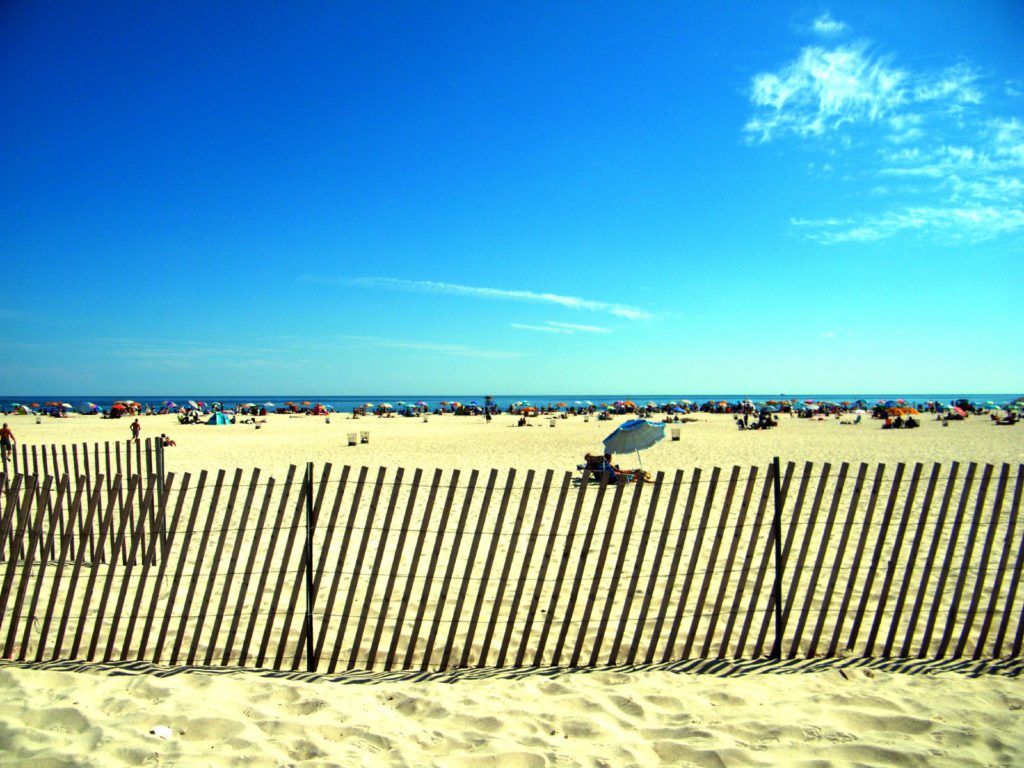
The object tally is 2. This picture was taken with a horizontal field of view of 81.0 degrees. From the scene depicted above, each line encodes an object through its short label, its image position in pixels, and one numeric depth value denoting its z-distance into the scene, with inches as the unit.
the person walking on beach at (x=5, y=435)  681.6
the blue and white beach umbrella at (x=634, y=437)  544.1
